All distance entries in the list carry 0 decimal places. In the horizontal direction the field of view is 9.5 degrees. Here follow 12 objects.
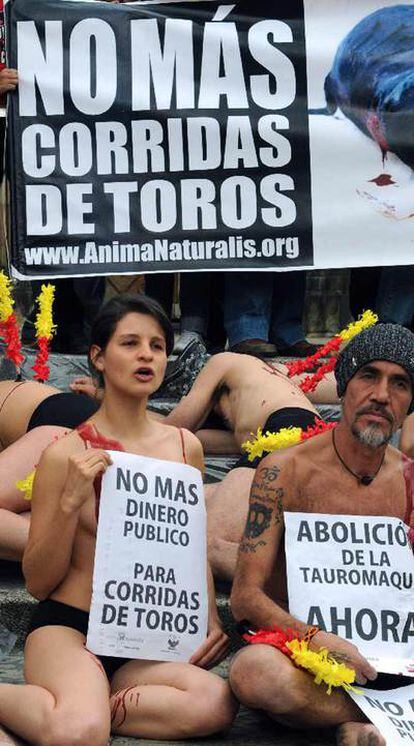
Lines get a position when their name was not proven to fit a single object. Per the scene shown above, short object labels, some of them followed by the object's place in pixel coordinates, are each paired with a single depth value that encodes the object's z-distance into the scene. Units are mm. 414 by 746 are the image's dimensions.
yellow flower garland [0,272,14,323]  10549
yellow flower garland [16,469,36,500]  8479
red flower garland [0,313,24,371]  10836
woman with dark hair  7307
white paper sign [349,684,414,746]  7256
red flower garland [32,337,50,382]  10804
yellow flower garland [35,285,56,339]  10356
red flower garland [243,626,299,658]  7499
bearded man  7442
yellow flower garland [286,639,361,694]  7320
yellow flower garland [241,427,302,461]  8780
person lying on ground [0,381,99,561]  9293
